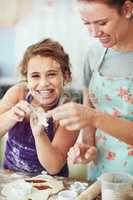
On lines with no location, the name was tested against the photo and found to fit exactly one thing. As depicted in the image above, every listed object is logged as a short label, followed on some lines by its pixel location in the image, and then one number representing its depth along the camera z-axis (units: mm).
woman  1152
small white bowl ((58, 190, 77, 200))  1117
